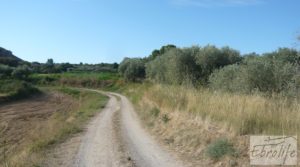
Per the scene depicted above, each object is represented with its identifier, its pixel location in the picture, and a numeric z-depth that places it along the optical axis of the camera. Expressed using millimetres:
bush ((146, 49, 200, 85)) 23222
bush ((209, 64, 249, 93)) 14860
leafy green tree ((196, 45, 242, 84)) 23203
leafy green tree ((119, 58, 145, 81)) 59277
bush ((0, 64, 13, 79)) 64204
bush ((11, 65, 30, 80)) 66943
